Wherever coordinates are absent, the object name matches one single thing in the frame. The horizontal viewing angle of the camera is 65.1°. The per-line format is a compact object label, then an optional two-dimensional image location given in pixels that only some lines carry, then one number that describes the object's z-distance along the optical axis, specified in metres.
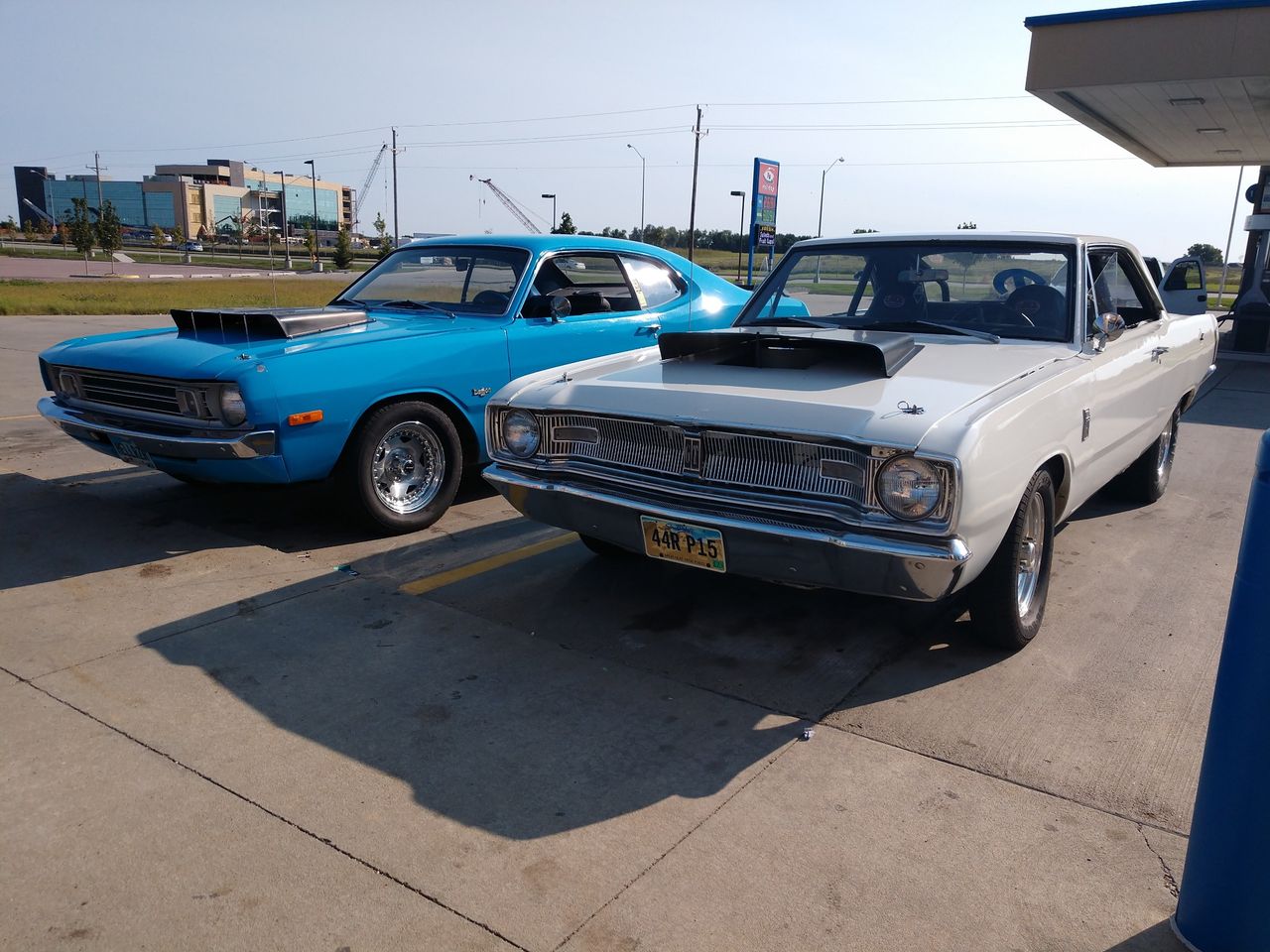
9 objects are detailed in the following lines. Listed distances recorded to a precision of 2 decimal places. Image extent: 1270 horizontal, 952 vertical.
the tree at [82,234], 42.44
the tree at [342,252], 50.91
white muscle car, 3.32
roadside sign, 34.72
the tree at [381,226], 71.96
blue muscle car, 4.95
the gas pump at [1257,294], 17.03
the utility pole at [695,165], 46.91
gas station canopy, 13.89
